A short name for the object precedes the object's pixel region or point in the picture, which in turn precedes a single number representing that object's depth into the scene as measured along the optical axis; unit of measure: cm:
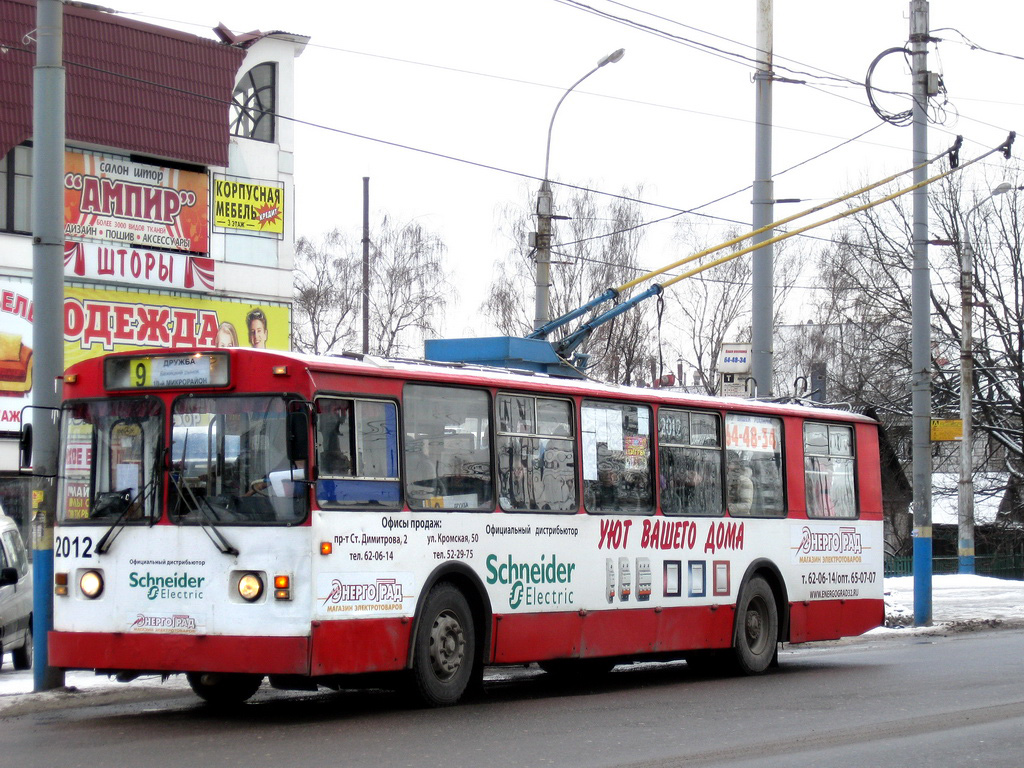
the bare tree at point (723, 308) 5031
